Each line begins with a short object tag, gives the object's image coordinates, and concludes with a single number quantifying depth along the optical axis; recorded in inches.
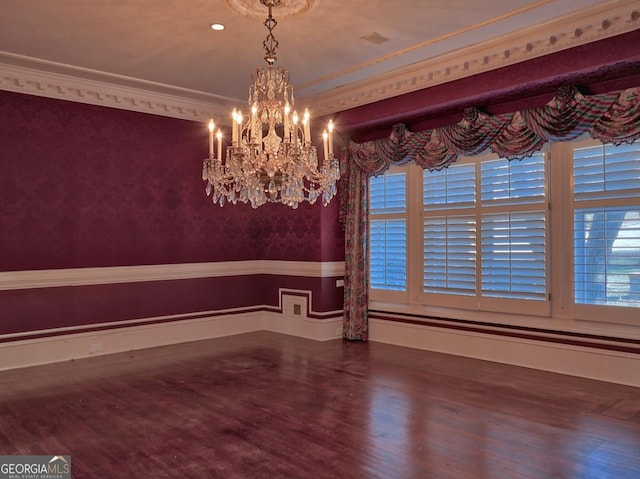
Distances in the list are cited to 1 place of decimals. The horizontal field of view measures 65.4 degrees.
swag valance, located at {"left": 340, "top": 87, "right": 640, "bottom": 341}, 154.4
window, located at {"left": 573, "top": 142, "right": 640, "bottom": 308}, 163.2
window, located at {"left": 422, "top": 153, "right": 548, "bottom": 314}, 187.0
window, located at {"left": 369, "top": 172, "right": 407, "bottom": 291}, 230.8
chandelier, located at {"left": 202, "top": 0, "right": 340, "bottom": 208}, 122.6
